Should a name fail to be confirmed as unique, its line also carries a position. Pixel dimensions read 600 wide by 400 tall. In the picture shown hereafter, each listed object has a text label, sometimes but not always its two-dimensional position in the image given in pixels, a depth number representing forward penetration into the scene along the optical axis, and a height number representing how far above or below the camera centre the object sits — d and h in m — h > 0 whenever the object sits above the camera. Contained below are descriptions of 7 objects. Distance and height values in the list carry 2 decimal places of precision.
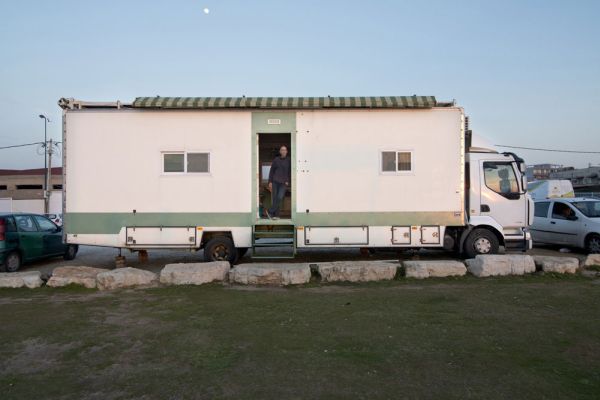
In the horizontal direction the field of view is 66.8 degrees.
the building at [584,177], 49.62 +3.31
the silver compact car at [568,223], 12.69 -0.57
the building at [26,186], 44.84 +2.38
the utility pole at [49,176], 35.29 +2.46
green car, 10.65 -0.85
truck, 9.90 +0.70
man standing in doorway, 10.75 +0.64
